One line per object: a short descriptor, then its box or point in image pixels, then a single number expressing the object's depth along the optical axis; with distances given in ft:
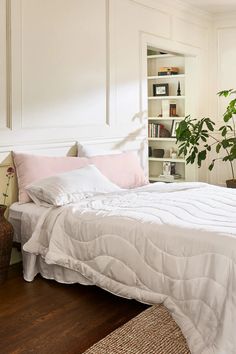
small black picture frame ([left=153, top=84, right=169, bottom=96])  21.11
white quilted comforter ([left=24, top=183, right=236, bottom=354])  7.99
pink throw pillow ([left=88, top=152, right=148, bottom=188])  13.99
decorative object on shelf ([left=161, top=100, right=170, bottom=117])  21.10
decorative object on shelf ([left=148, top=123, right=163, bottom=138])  21.41
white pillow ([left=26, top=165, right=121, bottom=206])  11.33
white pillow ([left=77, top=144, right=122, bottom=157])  14.05
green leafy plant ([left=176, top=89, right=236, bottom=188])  18.74
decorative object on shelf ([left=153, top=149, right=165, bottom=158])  21.48
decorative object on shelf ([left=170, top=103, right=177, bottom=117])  21.12
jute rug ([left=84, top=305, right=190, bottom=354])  7.68
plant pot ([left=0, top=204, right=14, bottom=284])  10.85
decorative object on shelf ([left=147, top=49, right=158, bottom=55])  21.71
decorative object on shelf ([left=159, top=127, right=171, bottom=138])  21.31
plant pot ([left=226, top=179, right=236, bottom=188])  19.24
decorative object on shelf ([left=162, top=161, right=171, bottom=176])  21.15
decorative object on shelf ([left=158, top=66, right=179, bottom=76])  20.85
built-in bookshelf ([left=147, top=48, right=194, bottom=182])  20.86
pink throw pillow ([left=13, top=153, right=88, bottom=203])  12.21
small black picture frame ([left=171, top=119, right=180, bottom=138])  20.97
